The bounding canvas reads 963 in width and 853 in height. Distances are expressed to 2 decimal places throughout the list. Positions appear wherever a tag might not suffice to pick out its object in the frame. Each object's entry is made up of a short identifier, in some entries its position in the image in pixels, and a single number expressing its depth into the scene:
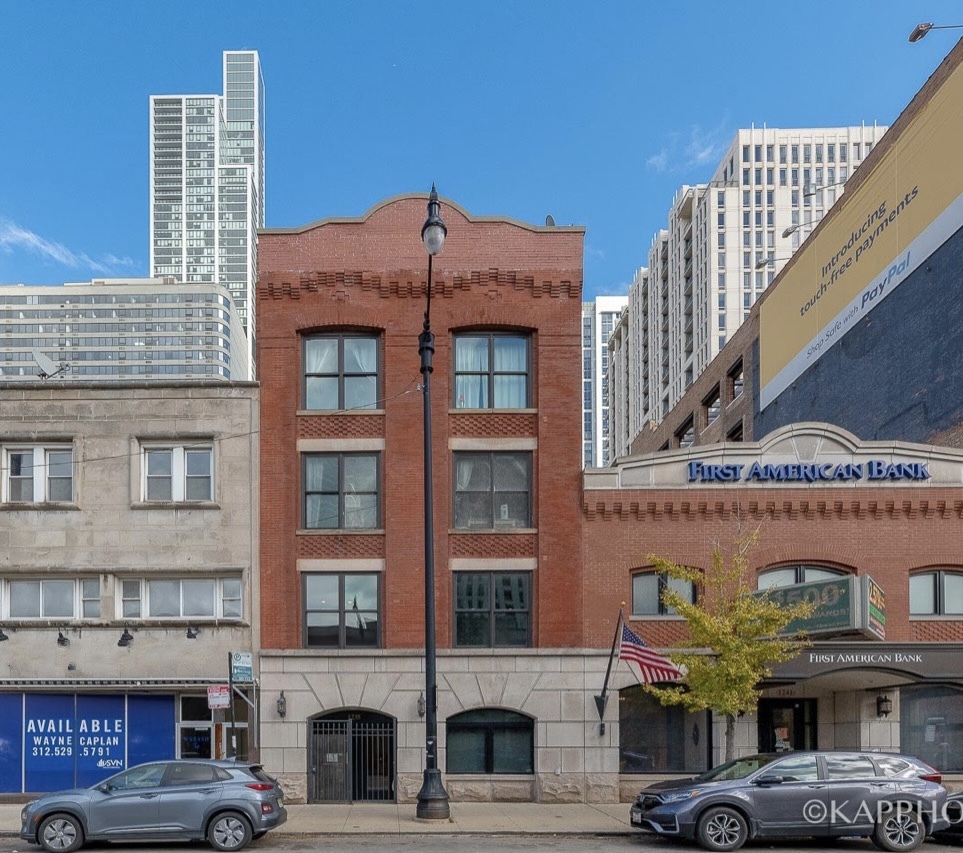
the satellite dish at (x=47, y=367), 26.70
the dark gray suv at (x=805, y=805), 17.31
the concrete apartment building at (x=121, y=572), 23.86
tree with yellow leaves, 20.92
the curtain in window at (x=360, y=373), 25.00
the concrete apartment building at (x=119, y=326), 184.12
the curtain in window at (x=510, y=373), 25.19
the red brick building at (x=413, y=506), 23.64
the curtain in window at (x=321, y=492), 24.66
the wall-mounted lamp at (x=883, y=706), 24.08
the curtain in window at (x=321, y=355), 25.16
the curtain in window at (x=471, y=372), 25.08
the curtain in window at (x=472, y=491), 24.72
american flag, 21.78
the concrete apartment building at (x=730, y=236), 115.56
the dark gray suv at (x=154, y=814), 17.25
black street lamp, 20.17
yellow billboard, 34.56
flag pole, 23.28
